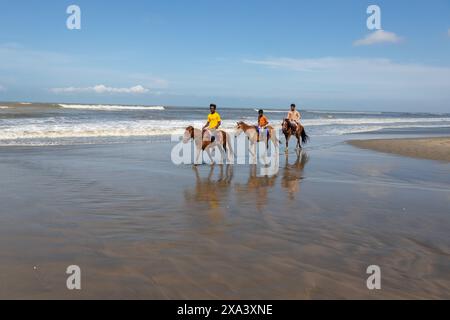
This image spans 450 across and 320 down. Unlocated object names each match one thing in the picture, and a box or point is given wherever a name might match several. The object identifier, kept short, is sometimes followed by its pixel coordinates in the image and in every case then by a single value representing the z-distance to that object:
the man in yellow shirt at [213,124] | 12.93
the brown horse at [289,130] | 16.91
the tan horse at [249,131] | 13.93
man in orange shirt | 14.98
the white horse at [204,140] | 12.79
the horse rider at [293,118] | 16.98
